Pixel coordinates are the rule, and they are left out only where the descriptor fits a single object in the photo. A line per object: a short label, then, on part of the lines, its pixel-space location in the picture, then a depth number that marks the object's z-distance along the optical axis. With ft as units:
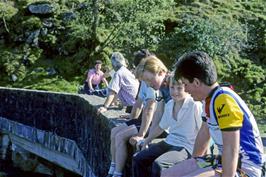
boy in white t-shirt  16.05
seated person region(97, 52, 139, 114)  25.85
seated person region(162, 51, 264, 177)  10.94
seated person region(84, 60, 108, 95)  42.34
